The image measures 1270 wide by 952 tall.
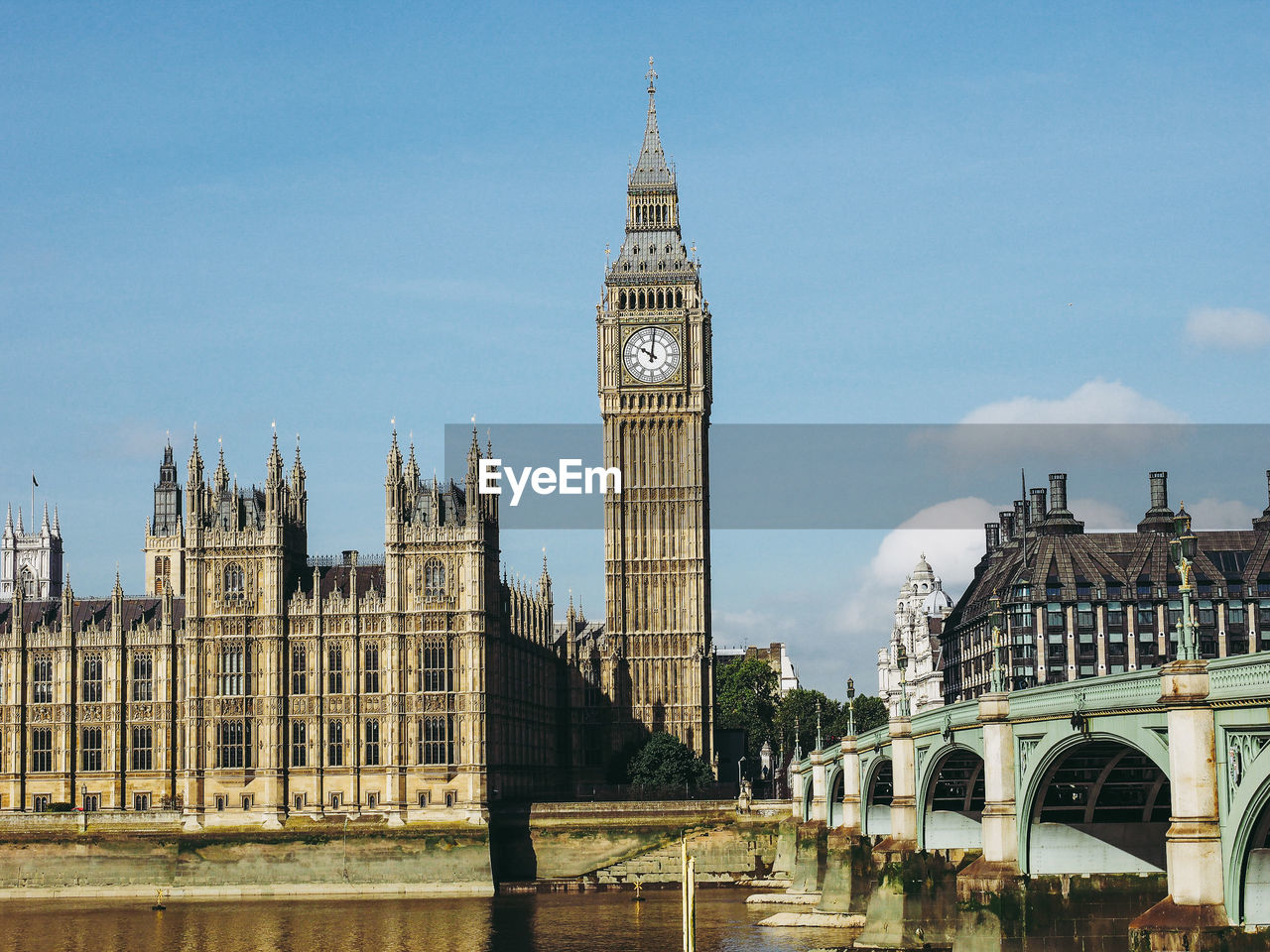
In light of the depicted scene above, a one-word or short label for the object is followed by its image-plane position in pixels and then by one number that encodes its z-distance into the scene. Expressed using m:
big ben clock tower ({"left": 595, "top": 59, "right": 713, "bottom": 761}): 157.88
